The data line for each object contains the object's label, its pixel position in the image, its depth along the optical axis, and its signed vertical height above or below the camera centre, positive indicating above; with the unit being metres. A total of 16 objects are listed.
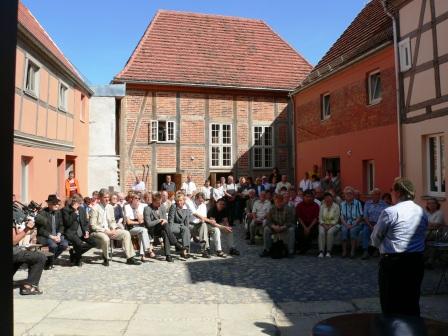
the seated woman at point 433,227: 8.83 -0.77
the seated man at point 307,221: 10.74 -0.79
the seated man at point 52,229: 9.05 -0.83
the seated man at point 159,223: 10.02 -0.80
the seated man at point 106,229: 9.56 -0.91
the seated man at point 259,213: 11.90 -0.67
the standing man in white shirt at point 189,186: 17.84 +0.01
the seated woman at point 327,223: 10.27 -0.81
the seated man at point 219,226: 10.40 -0.88
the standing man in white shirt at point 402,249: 4.50 -0.60
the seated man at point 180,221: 10.19 -0.76
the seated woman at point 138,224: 10.01 -0.86
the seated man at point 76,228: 9.37 -0.86
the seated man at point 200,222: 10.50 -0.82
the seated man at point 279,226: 10.33 -0.88
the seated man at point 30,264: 6.94 -1.18
